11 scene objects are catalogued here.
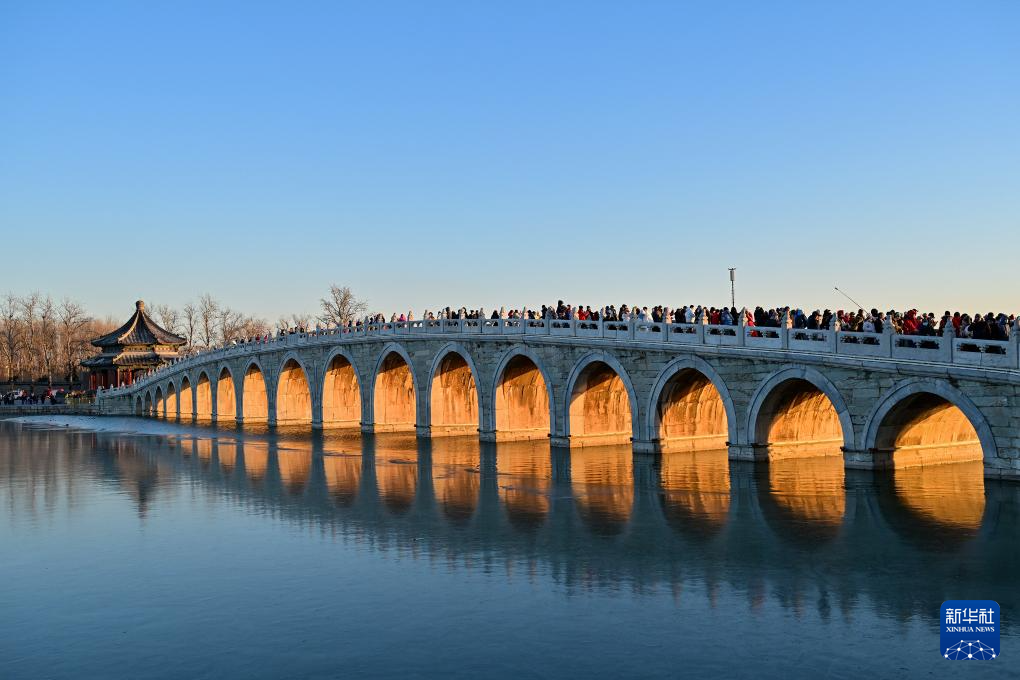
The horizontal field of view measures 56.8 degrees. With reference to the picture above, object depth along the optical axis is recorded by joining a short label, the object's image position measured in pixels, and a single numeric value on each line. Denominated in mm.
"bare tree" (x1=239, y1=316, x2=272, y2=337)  116700
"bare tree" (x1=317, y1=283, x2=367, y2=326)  88525
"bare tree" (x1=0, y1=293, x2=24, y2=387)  102750
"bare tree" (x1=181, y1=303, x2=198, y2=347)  112188
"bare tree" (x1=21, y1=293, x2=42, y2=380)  104375
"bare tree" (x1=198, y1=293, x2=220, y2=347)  111625
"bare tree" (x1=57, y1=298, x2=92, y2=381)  104688
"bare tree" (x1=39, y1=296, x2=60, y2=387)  103812
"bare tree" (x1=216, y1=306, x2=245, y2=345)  112562
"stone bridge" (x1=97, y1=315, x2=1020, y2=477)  20328
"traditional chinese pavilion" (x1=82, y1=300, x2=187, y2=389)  84188
